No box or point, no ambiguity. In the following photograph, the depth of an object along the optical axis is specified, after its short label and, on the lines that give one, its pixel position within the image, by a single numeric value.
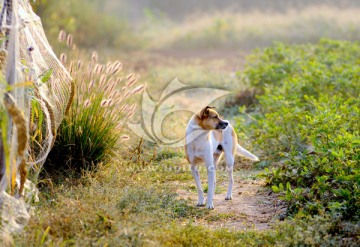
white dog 13.38
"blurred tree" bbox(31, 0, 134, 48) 44.53
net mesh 10.23
